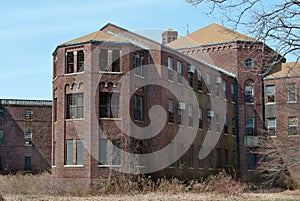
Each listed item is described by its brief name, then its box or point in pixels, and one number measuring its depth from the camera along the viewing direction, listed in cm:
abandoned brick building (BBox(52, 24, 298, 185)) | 3391
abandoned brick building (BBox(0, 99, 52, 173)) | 5703
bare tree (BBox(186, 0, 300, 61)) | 1320
